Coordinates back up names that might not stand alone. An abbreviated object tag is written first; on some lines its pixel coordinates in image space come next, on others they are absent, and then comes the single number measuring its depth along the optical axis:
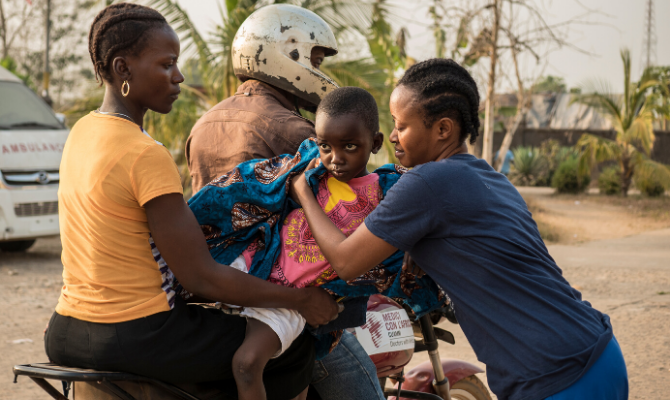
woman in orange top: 1.73
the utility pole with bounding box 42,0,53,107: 15.22
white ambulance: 8.36
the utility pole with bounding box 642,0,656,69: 32.53
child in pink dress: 2.00
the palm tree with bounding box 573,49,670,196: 17.17
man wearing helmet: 2.40
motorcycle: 1.77
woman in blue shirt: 1.78
